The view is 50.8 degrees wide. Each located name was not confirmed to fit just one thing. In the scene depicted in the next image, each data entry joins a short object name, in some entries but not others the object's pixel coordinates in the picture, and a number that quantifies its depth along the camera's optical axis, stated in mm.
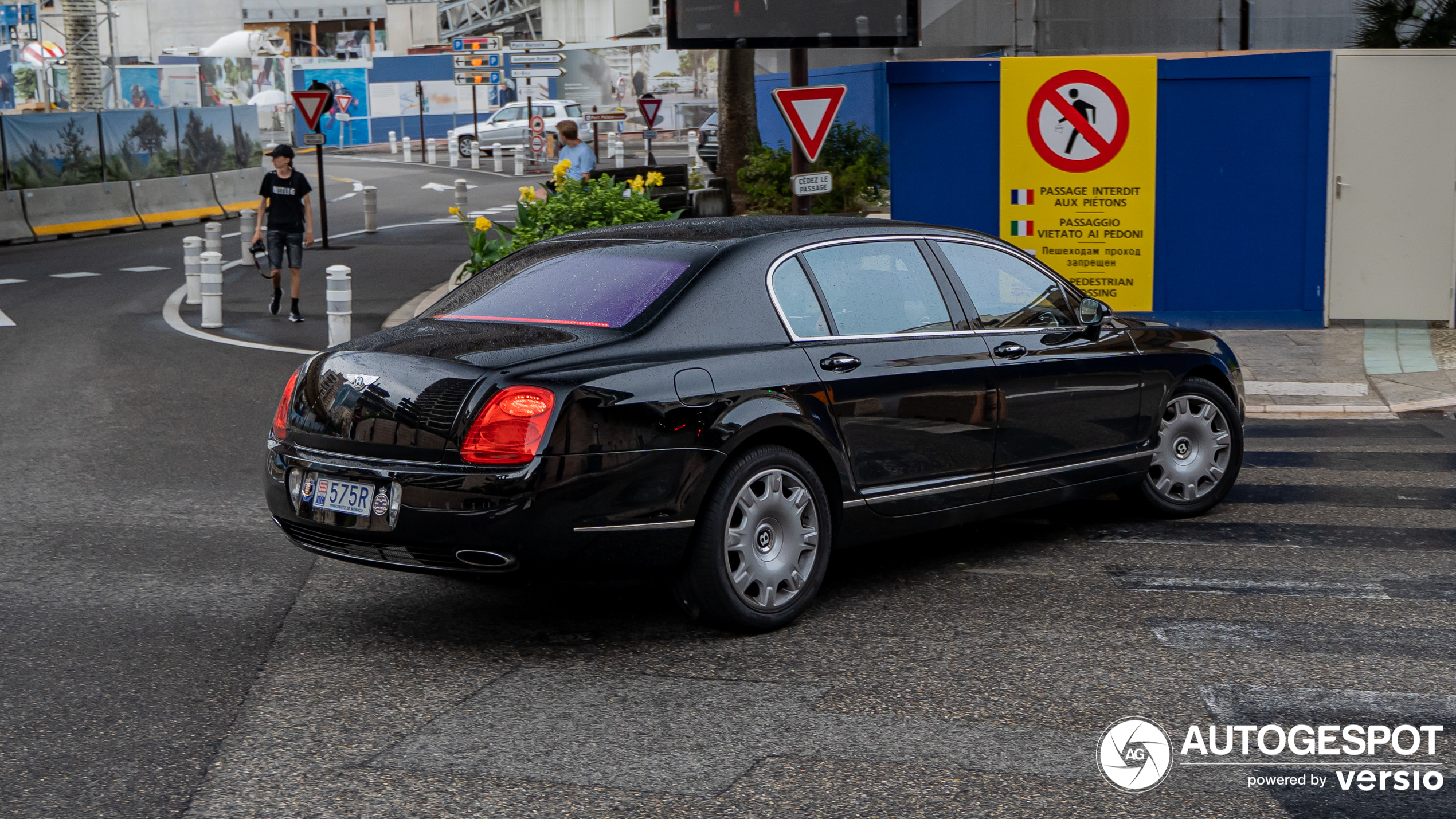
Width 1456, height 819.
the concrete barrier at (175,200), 29594
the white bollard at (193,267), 17484
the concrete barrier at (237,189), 32469
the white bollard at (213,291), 15625
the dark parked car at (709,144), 38500
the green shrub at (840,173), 19016
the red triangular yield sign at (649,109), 36281
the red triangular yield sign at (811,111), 12000
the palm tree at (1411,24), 14219
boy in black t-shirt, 16125
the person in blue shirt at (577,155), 17719
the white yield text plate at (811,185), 11961
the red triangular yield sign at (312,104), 23938
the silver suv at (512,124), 52000
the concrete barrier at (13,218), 25766
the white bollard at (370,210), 26828
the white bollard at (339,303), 13406
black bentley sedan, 5141
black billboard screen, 12883
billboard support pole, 12758
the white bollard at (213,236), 19094
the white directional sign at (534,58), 41375
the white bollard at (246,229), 22266
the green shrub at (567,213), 13094
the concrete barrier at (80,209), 26609
